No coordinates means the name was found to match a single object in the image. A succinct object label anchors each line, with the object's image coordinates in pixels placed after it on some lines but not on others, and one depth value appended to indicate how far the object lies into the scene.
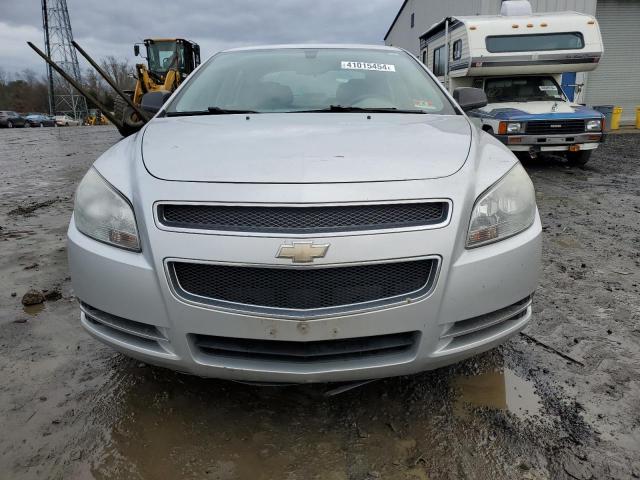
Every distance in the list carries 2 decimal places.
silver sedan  1.62
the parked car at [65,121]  51.16
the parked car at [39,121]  45.88
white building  17.91
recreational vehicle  8.08
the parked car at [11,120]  41.38
